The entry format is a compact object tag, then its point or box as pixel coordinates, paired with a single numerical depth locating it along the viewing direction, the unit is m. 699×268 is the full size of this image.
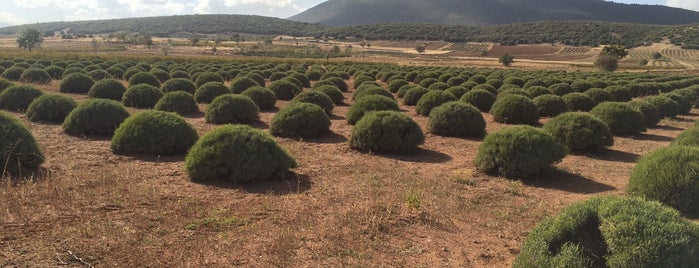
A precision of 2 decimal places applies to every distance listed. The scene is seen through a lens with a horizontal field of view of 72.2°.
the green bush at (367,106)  15.85
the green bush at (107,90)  21.03
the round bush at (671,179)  7.16
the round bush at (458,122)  13.98
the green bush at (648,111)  17.31
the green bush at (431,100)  18.84
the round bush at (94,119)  12.45
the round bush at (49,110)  14.56
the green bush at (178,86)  22.94
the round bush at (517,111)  16.75
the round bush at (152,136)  10.29
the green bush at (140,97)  18.91
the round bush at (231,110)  15.34
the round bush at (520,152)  9.27
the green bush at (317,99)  18.05
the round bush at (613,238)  4.12
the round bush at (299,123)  13.30
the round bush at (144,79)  25.58
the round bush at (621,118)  14.89
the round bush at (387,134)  11.39
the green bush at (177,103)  17.20
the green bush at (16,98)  16.98
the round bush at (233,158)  8.34
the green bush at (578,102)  20.23
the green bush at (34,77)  27.62
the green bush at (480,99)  20.11
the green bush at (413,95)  22.14
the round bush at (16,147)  8.06
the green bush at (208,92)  20.67
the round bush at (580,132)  11.88
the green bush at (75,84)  23.73
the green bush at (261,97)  19.73
